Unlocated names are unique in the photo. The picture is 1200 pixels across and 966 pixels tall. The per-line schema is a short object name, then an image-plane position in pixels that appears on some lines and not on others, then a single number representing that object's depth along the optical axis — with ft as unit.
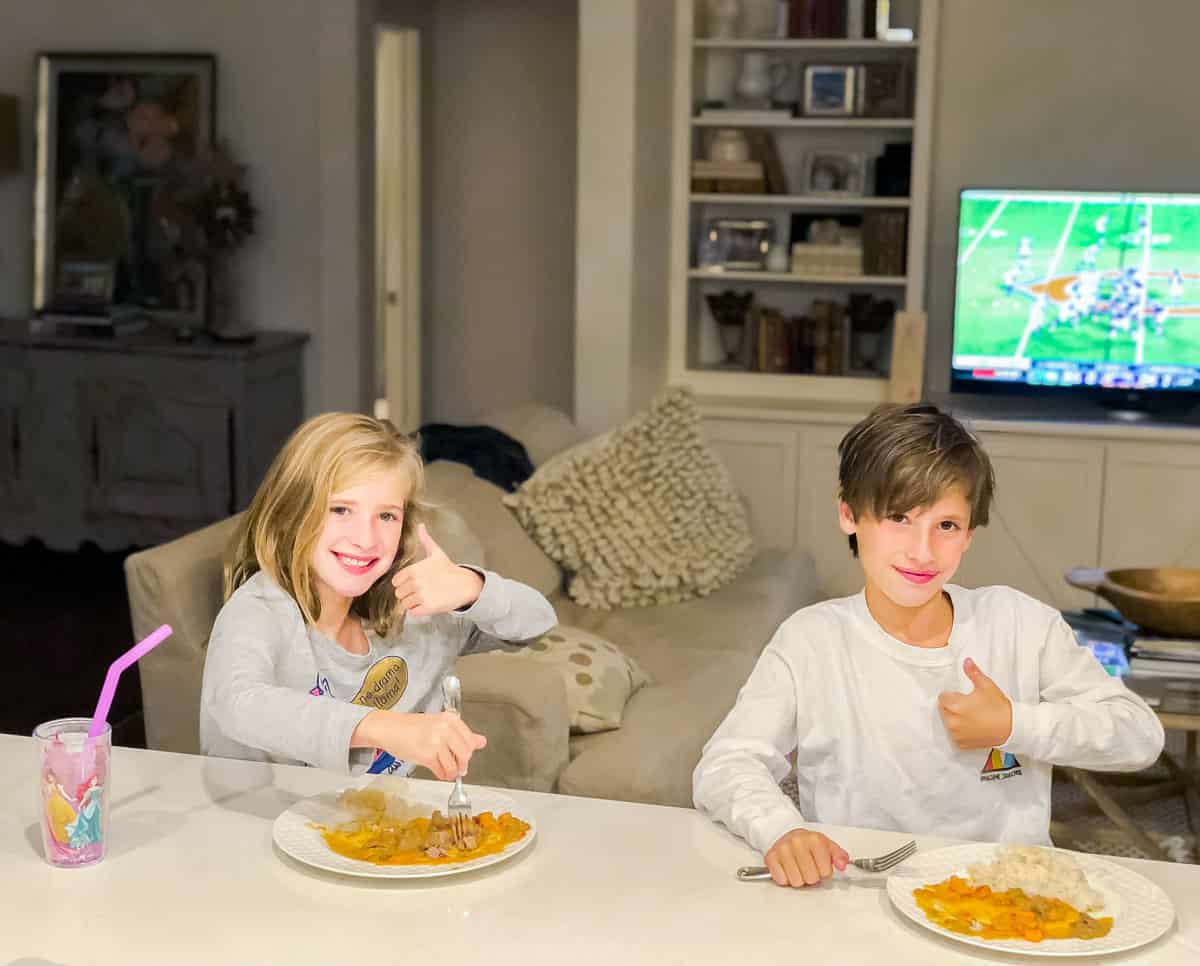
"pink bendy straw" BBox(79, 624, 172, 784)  5.03
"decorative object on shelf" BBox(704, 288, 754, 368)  18.06
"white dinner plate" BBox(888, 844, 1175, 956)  4.49
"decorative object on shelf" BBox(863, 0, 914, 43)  16.87
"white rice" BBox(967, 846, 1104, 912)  4.74
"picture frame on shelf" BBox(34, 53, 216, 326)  19.92
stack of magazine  10.21
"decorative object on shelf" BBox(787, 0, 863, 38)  16.97
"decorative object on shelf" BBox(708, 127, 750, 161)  17.51
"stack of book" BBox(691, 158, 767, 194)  17.42
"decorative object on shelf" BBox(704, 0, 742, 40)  17.47
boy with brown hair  5.56
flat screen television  16.35
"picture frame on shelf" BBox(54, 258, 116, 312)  20.12
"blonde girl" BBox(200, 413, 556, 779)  5.47
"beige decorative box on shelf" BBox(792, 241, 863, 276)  17.35
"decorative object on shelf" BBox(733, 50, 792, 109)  17.51
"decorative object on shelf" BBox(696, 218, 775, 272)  17.79
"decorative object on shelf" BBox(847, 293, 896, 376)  17.54
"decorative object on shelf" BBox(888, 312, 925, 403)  16.75
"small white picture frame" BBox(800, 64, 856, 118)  17.17
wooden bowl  10.41
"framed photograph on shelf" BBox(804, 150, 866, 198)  17.47
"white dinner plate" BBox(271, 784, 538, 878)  4.92
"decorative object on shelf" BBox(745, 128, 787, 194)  17.60
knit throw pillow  12.29
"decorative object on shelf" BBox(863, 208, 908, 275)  17.13
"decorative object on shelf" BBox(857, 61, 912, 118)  17.15
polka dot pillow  9.52
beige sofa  8.47
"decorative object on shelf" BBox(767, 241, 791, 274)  17.74
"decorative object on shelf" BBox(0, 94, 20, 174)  19.97
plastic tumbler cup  5.02
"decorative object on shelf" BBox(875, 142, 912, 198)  17.11
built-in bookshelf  17.04
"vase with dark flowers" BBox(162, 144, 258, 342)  19.27
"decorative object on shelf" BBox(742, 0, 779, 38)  17.94
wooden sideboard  18.49
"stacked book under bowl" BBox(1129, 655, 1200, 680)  10.18
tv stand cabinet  16.06
